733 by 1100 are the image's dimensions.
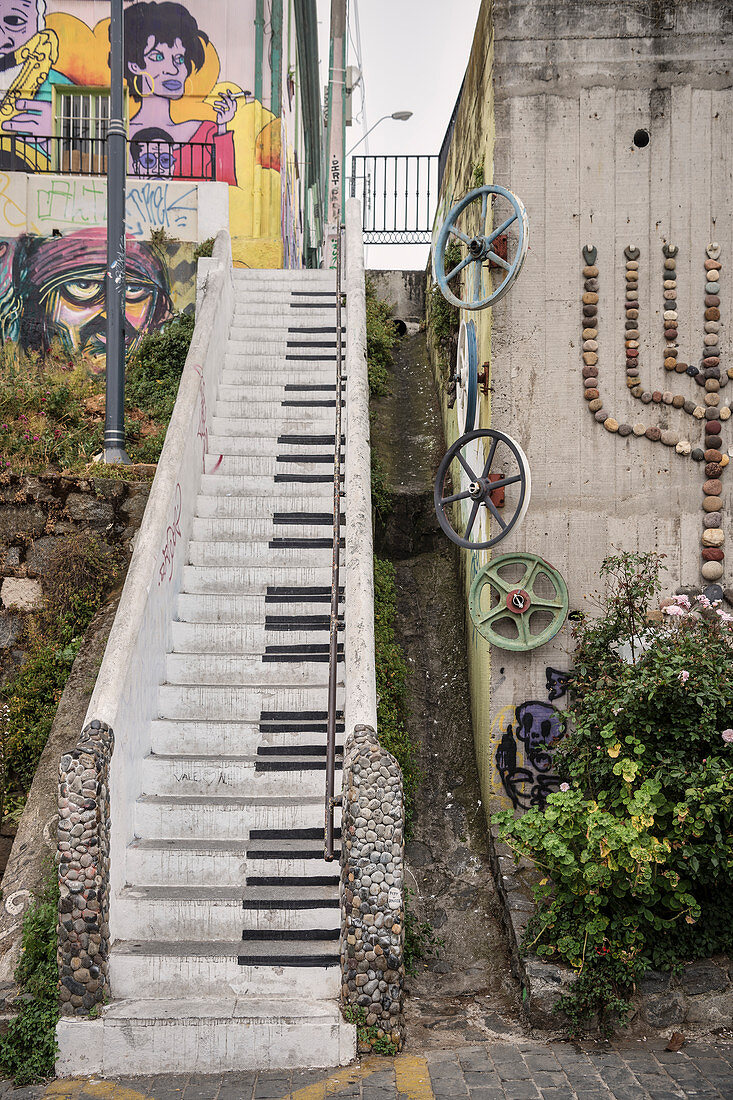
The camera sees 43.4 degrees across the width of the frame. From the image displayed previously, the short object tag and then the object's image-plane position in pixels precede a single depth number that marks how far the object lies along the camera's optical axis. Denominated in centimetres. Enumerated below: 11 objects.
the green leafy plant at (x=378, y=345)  1078
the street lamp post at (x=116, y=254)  887
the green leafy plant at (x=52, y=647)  673
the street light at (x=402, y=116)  1600
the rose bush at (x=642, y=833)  490
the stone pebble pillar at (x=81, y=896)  473
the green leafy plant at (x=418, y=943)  559
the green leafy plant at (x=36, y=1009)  466
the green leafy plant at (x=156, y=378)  981
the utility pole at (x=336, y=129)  1469
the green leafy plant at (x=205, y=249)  1177
